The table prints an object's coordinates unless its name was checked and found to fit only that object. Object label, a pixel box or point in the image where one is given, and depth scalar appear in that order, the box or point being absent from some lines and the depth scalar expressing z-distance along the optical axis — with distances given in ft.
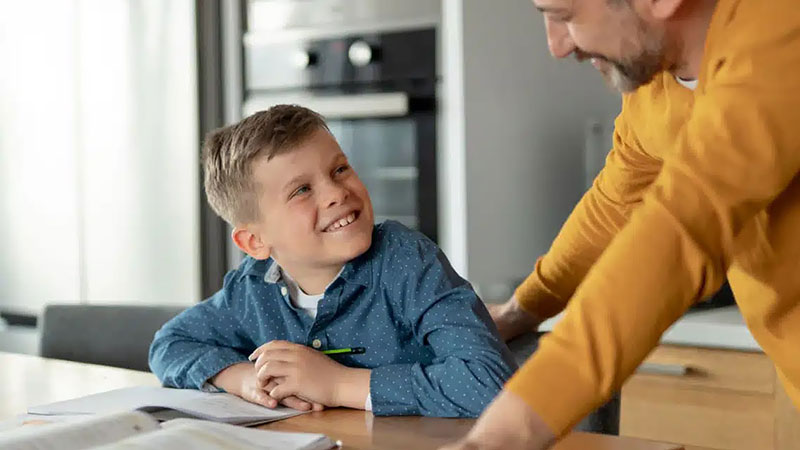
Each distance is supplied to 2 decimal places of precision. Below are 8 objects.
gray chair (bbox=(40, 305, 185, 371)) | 6.26
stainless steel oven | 9.24
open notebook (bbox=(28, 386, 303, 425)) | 3.96
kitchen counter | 6.74
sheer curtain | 10.84
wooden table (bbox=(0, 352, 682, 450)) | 3.60
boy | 4.14
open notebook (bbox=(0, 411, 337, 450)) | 3.27
